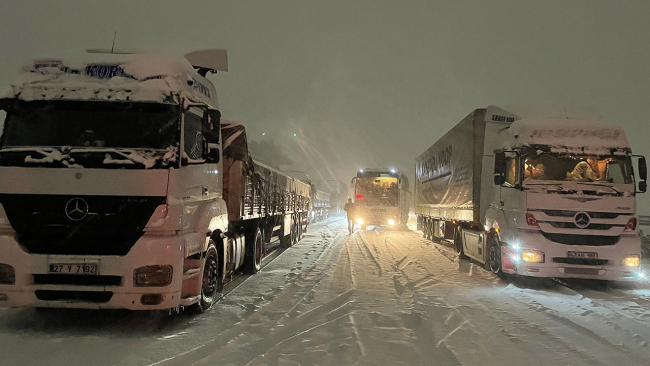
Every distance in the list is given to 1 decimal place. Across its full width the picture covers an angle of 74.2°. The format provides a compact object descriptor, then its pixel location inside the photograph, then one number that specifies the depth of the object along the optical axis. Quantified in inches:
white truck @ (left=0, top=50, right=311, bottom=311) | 189.2
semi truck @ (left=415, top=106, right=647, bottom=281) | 315.3
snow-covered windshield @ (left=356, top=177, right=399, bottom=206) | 1085.8
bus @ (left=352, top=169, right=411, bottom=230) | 1069.1
